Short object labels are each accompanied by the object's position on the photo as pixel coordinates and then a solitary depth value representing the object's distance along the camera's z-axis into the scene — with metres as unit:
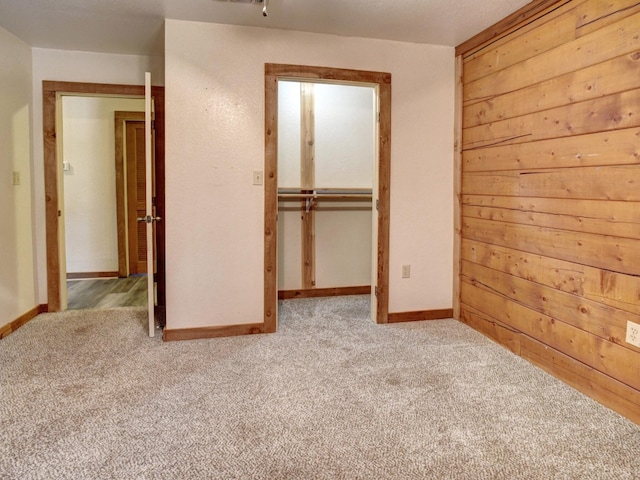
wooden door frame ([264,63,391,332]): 3.20
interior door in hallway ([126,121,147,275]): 5.45
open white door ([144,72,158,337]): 2.96
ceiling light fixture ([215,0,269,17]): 2.62
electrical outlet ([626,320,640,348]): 2.04
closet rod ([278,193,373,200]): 4.29
